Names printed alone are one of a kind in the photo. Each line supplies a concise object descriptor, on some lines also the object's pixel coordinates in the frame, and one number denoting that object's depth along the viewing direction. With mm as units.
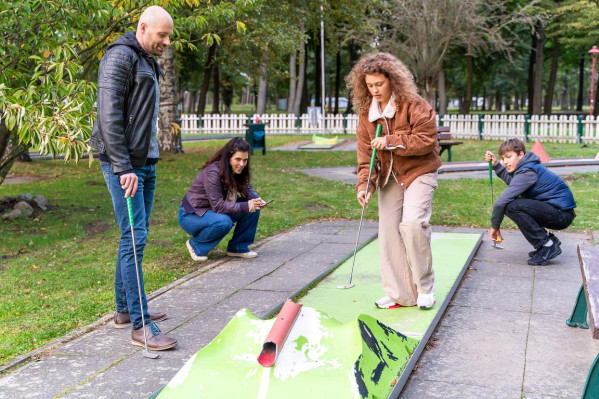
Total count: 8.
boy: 6609
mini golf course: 3271
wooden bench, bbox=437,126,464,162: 16172
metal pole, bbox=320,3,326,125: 19822
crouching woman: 6570
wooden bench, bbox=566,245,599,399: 3146
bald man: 4184
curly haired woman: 4656
